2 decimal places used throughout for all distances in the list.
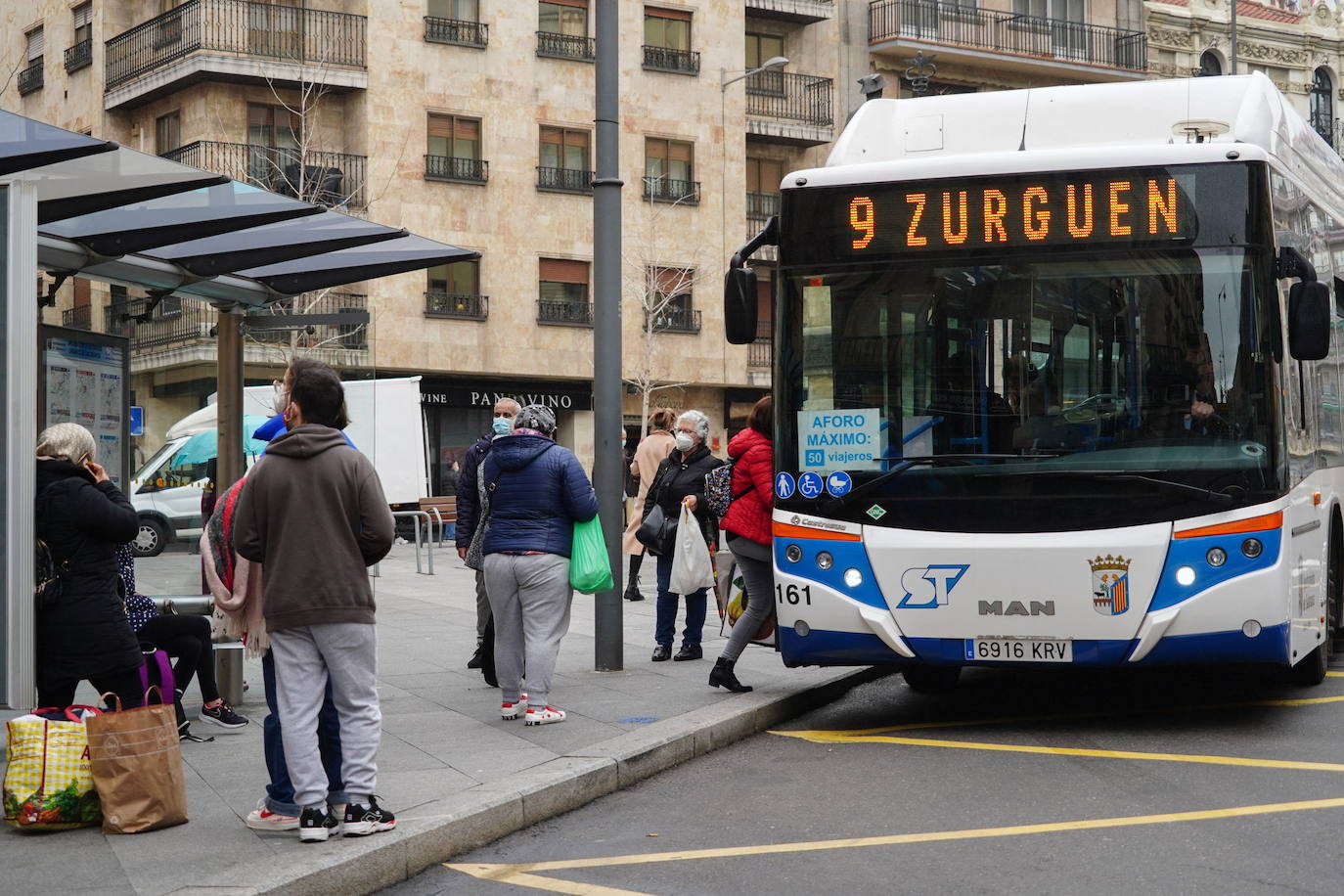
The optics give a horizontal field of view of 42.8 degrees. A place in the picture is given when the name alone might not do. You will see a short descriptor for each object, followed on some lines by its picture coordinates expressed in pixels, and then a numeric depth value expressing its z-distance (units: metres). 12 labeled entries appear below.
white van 26.56
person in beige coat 15.91
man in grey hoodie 6.23
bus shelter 7.14
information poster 8.89
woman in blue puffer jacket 9.02
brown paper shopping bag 6.34
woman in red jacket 10.16
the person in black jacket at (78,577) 7.12
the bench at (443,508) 26.75
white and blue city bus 8.53
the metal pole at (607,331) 11.06
